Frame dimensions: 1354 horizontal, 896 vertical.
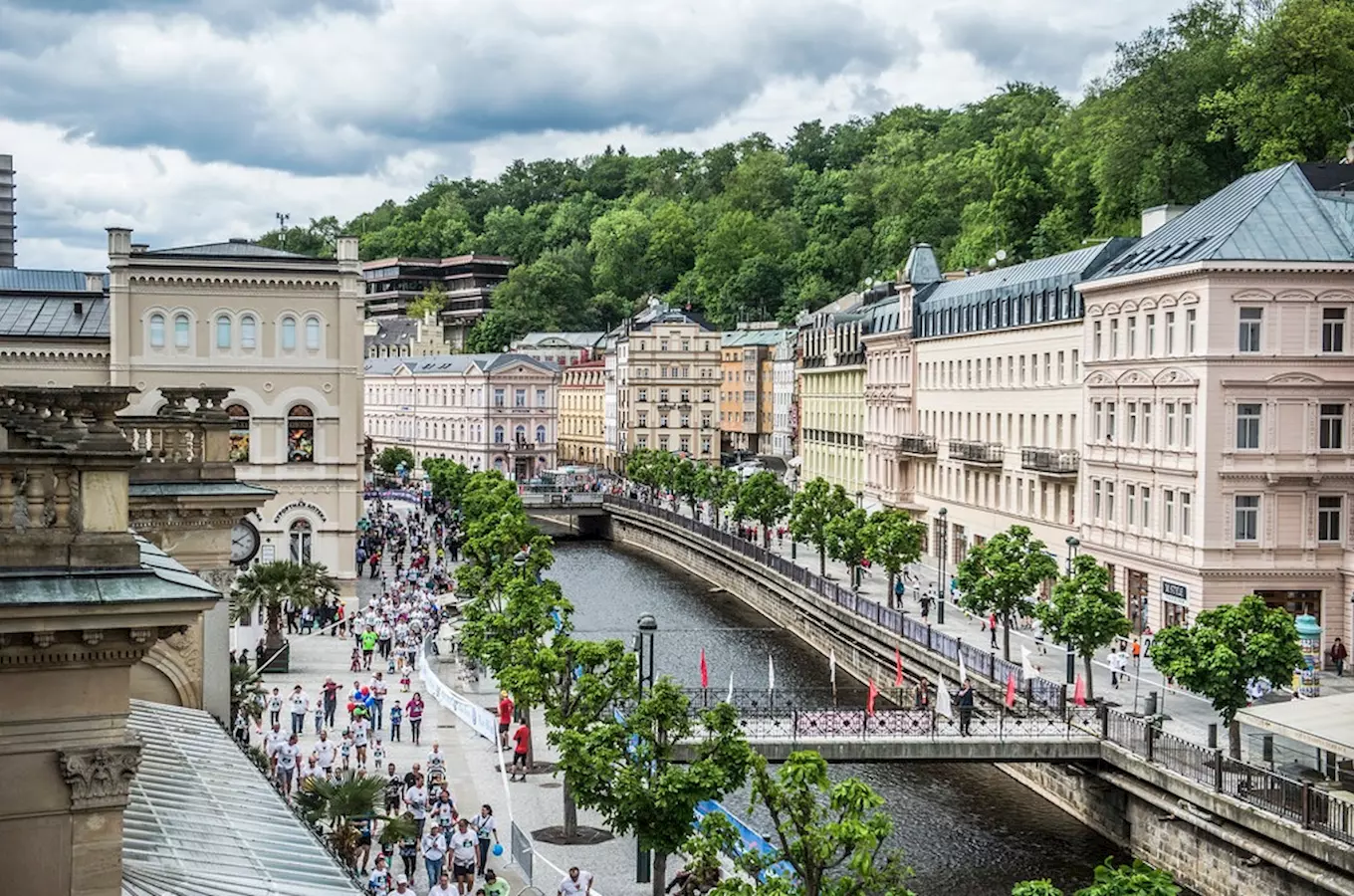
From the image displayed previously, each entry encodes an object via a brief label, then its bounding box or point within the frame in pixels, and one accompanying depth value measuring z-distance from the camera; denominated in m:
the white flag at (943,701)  43.09
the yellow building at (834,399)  102.88
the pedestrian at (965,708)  41.12
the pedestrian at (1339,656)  50.03
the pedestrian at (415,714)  43.44
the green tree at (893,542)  66.69
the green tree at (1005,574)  52.62
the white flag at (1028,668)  44.09
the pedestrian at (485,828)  31.27
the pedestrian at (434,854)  29.16
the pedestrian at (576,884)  27.14
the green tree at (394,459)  159.34
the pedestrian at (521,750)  40.03
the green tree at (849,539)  70.31
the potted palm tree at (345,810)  28.03
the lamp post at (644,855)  31.75
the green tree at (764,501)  92.56
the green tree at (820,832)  23.70
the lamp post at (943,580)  62.31
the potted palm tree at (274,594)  51.47
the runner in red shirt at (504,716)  41.50
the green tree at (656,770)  28.83
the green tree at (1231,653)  36.94
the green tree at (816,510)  80.06
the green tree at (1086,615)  44.59
